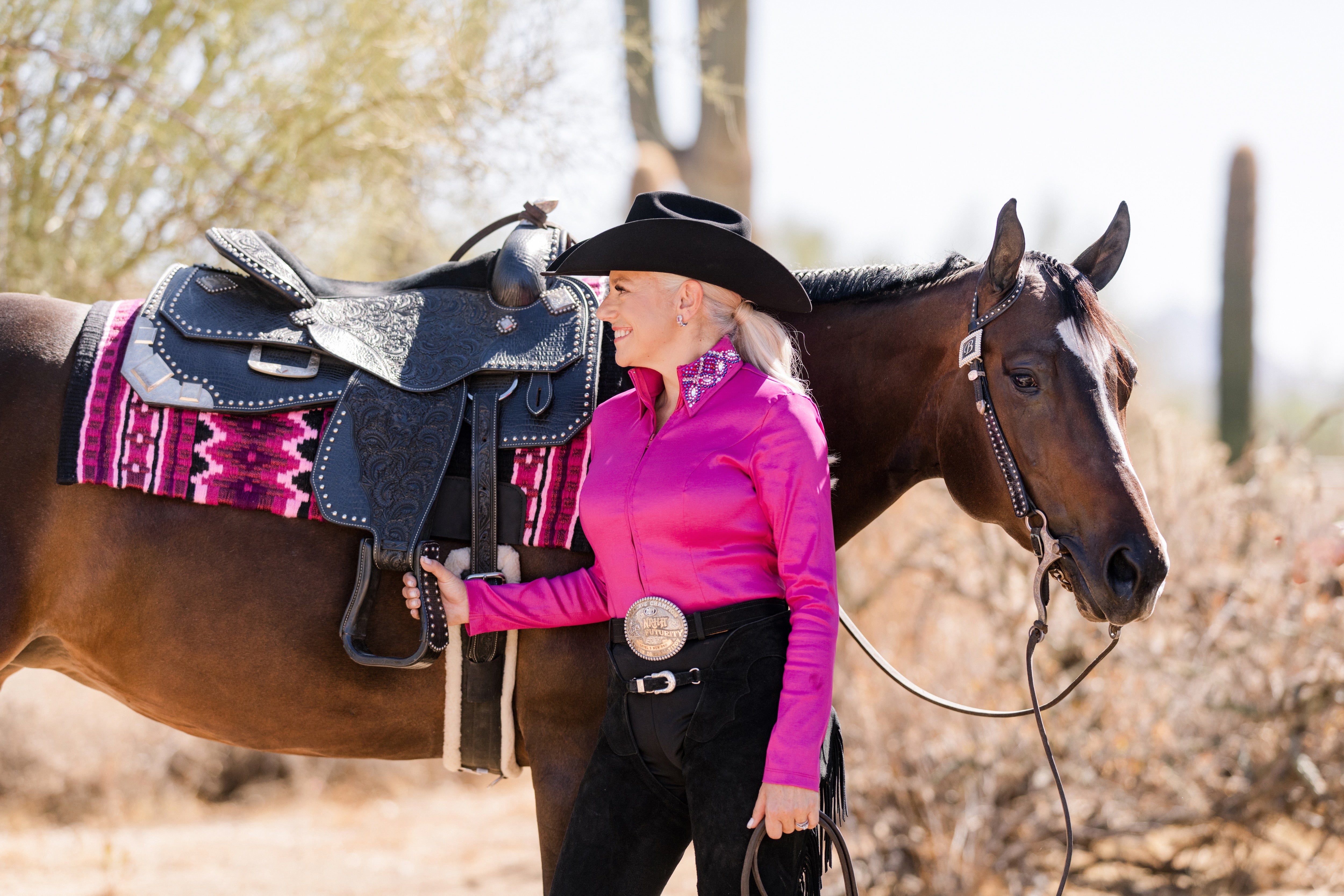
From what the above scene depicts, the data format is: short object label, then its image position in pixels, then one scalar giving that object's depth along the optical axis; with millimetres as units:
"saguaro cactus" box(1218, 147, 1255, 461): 18719
